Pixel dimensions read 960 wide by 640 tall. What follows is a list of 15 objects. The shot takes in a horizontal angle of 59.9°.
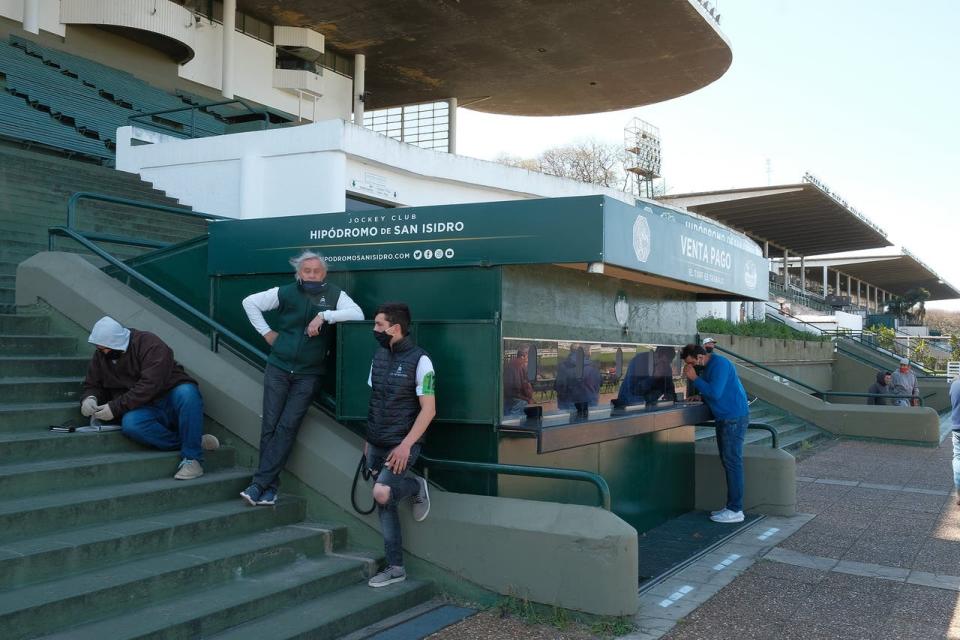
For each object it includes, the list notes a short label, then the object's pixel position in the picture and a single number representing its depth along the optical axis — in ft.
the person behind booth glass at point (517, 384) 19.70
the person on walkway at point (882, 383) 56.54
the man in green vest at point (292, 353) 19.30
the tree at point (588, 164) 221.25
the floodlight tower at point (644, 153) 192.95
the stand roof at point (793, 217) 149.89
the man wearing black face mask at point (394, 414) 17.43
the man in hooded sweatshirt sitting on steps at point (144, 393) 19.21
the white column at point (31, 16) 79.46
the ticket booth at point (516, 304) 18.80
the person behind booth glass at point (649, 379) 26.09
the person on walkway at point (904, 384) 55.77
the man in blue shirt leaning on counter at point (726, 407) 27.04
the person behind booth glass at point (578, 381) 22.27
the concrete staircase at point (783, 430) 43.21
